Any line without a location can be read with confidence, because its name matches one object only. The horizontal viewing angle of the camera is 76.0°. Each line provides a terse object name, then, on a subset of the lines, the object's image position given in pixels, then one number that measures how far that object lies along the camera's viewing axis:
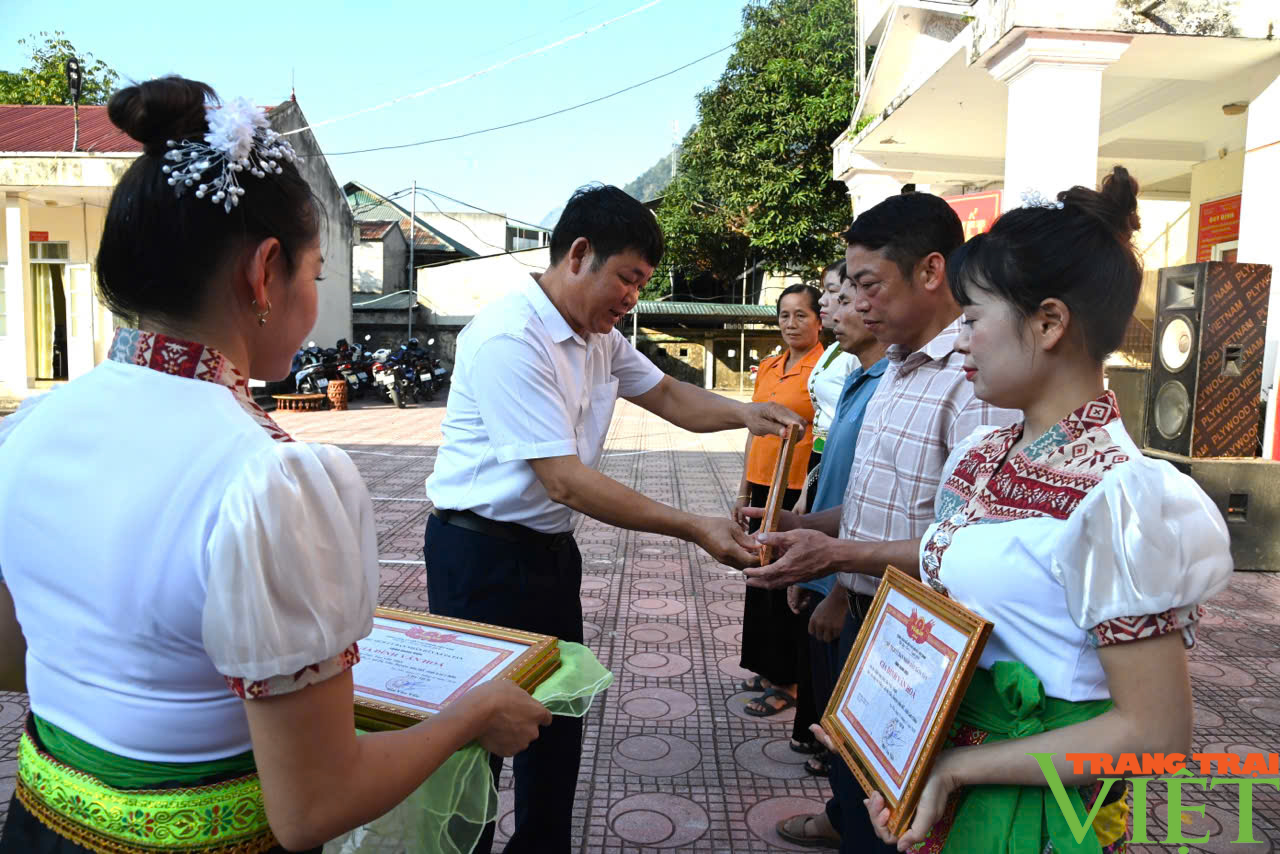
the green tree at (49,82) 20.03
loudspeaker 5.21
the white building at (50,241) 12.05
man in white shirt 1.96
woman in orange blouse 3.31
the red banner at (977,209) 6.84
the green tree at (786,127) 16.41
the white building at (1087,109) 5.32
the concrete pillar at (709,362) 22.09
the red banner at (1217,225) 8.15
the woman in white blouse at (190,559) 0.88
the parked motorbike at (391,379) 15.26
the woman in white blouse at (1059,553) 1.08
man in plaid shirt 1.78
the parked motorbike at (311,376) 14.45
